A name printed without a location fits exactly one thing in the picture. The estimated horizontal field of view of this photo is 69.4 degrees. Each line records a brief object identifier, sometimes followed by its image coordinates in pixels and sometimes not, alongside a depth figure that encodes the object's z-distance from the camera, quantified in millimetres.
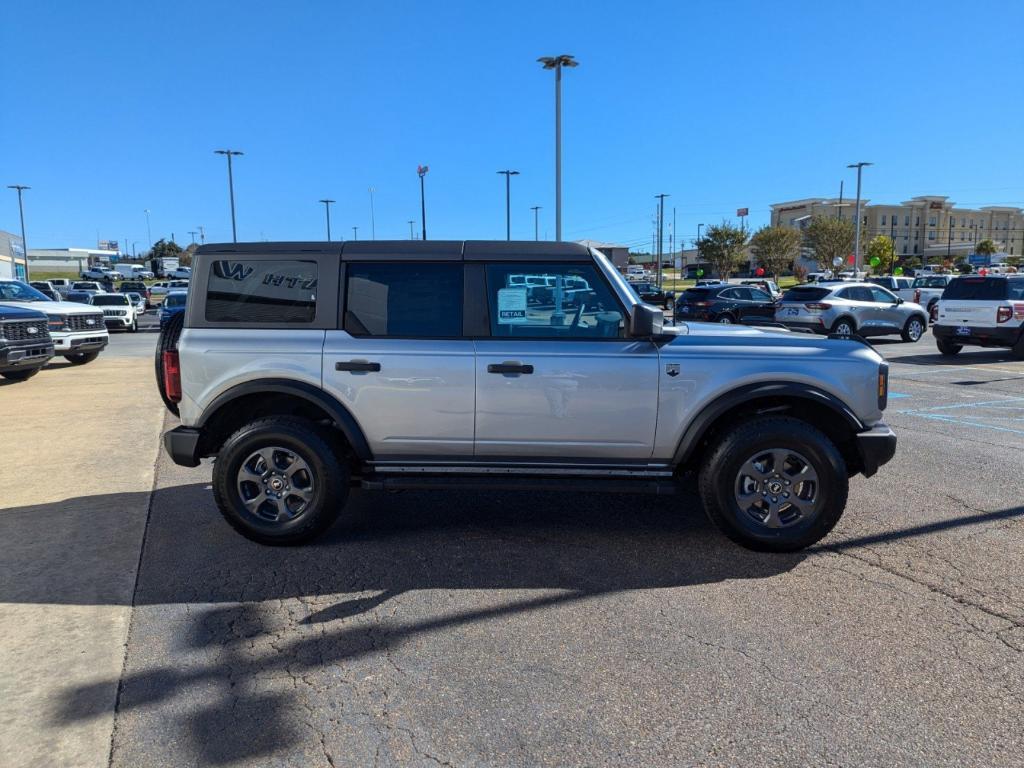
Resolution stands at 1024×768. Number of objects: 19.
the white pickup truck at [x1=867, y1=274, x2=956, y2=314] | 28255
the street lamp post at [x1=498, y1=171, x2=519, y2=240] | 44972
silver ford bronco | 4473
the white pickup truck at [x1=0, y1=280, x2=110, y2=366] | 14398
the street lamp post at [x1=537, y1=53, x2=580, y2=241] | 25234
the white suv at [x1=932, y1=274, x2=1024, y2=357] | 14352
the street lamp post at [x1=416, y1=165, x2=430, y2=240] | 46272
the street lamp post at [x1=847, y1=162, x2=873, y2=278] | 50347
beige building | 108562
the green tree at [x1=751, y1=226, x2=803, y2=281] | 70500
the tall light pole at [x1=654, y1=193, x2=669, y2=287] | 65438
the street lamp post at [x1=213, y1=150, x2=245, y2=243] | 51156
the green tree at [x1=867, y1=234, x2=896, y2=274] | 77000
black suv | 24656
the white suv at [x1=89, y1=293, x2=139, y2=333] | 28234
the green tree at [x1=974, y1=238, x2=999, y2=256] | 95375
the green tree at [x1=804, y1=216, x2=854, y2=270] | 69250
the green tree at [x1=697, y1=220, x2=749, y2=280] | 71375
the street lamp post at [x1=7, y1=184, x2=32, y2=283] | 69438
